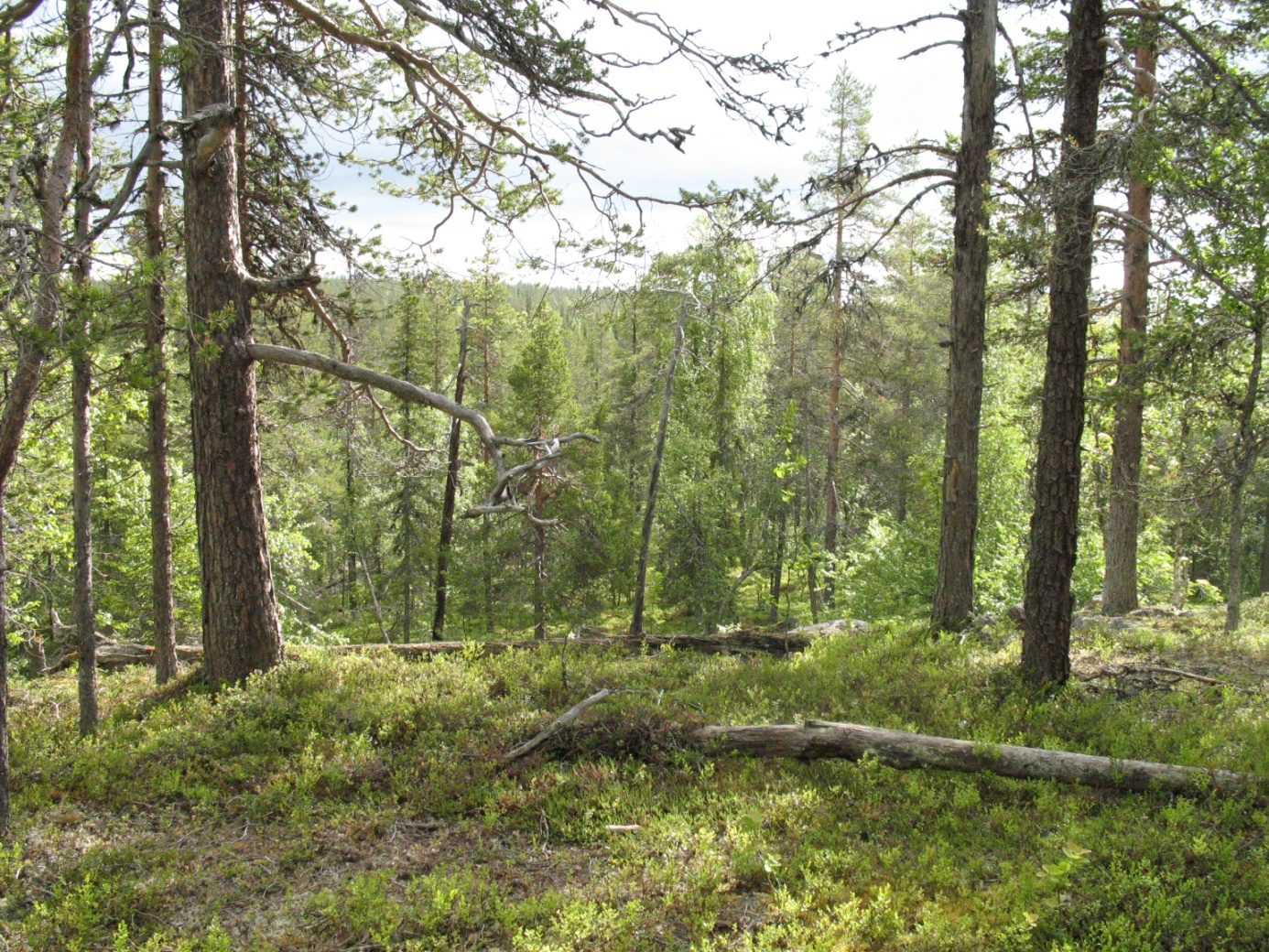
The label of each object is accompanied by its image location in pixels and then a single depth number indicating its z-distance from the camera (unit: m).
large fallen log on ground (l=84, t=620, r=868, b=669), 9.82
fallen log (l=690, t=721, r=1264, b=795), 5.25
